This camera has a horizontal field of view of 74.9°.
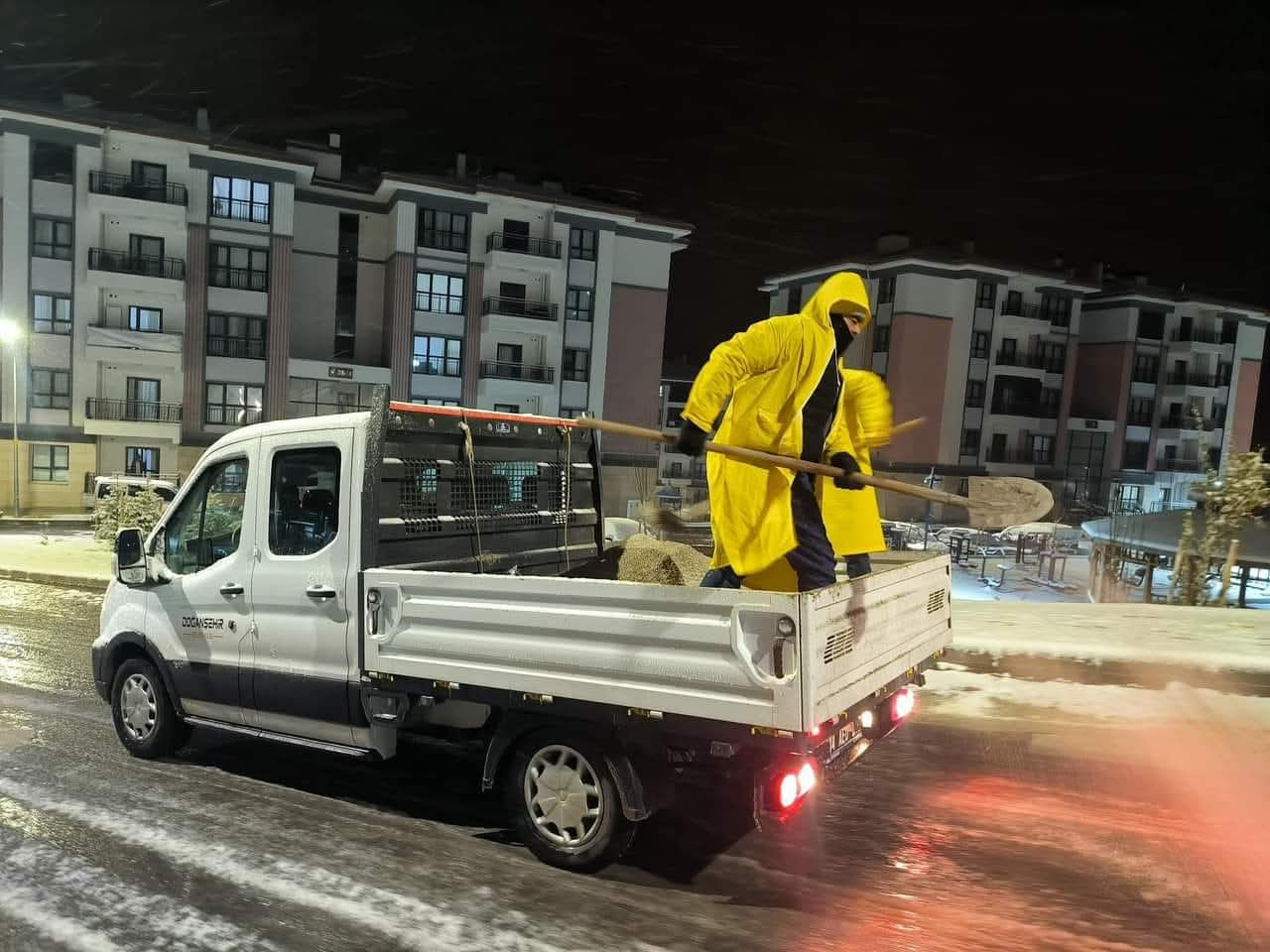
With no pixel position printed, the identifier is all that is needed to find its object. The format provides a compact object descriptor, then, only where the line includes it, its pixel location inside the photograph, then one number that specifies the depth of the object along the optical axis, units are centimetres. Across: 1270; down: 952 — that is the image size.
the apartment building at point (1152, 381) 5194
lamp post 2902
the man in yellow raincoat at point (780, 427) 428
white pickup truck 331
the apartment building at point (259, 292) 3128
